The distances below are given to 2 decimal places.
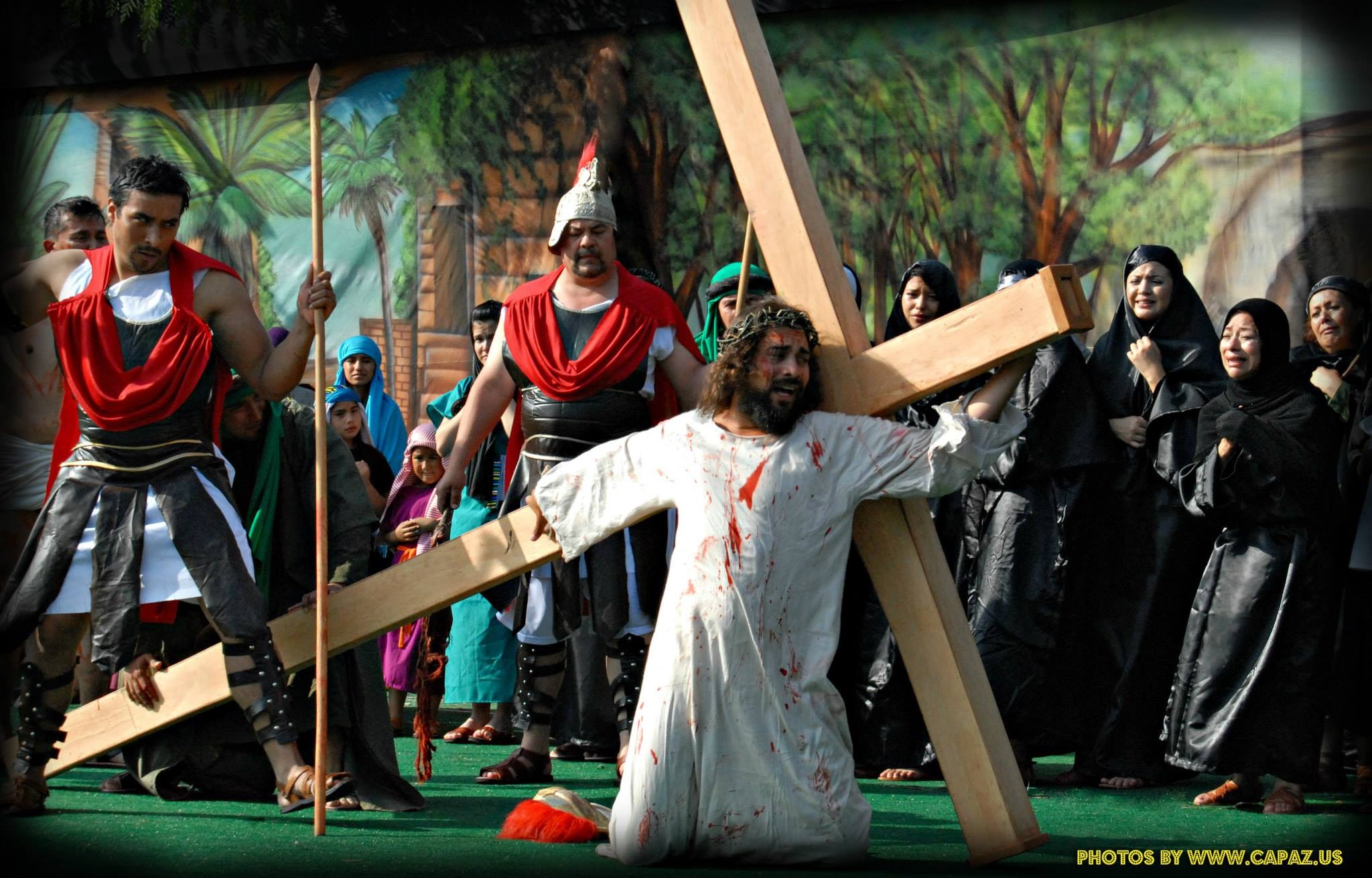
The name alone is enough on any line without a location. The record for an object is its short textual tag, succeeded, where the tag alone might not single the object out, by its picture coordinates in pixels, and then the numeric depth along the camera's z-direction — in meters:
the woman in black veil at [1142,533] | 6.84
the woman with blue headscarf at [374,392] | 10.02
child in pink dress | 8.62
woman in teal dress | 8.20
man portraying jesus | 4.95
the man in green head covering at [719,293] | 8.38
